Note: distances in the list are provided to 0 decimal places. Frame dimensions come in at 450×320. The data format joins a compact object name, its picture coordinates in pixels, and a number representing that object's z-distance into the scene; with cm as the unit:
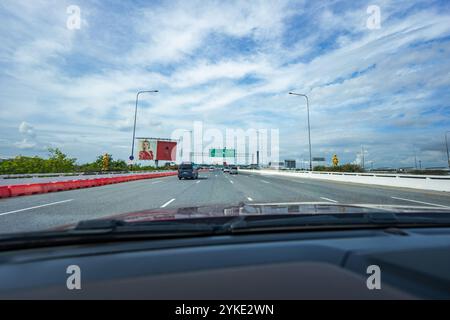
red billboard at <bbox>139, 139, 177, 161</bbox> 8088
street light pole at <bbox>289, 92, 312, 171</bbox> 3930
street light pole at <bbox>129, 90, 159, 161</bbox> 3742
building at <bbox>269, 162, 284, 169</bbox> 8999
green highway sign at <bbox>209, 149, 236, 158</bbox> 7325
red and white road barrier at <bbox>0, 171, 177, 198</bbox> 1367
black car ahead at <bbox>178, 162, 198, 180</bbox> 3198
